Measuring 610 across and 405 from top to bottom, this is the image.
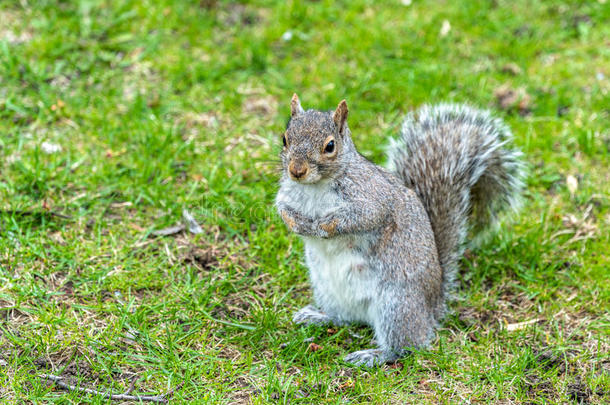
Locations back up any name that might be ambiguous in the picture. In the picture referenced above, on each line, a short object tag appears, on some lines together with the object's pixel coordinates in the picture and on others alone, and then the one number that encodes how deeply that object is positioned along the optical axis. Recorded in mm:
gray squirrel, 4914
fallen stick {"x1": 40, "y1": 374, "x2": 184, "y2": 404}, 4516
